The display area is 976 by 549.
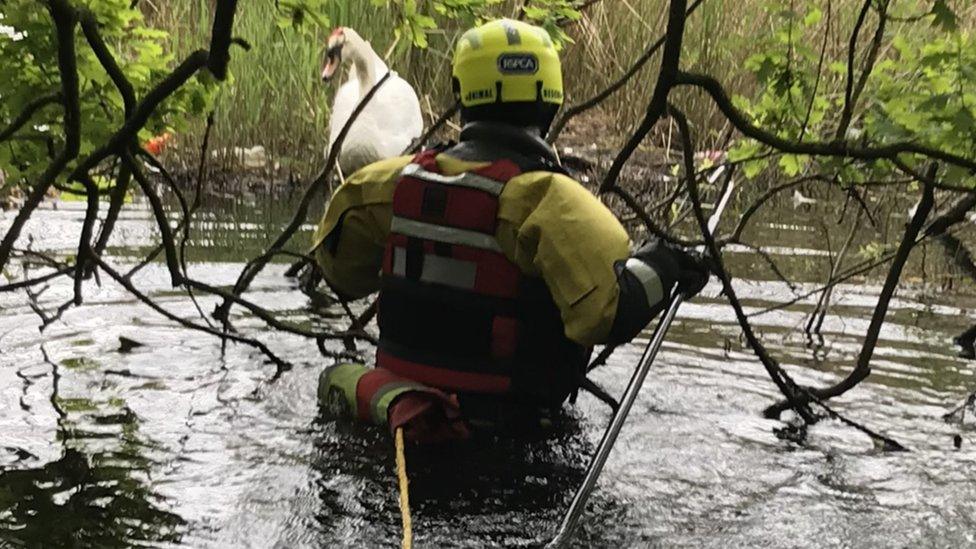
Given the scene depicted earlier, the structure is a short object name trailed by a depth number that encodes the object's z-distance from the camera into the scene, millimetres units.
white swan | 8289
